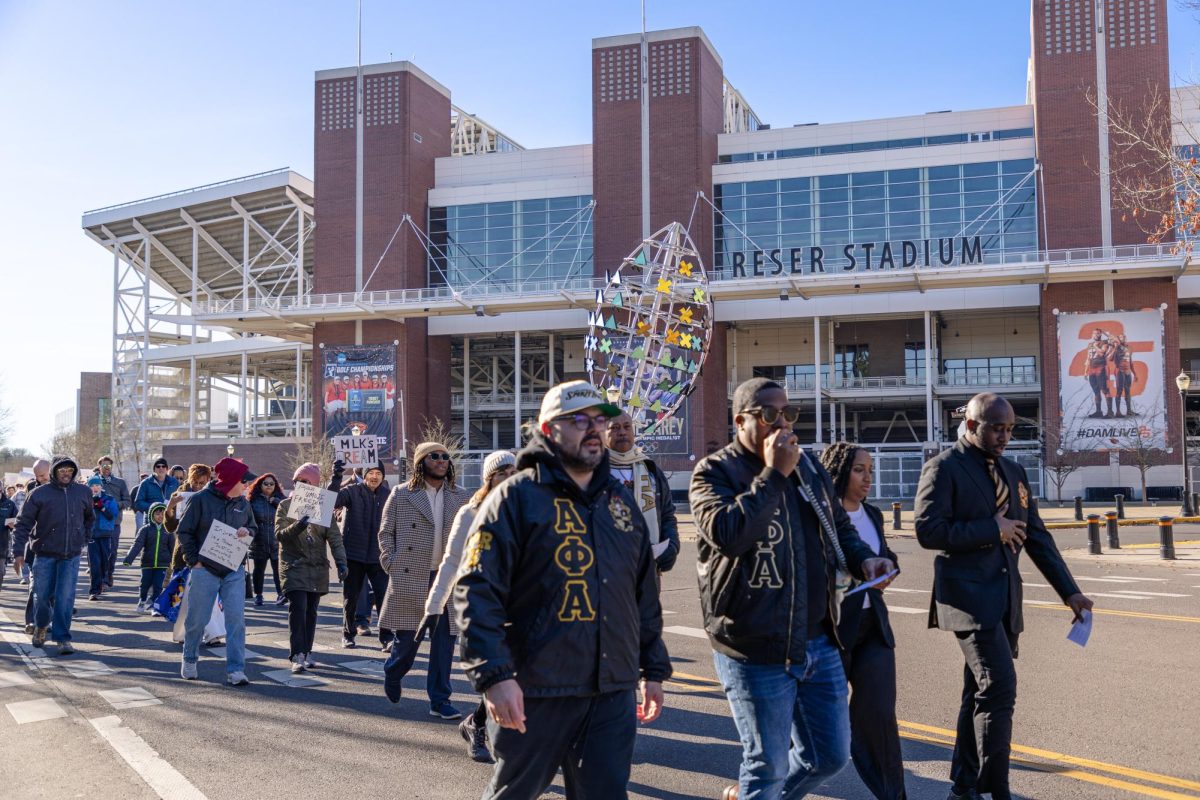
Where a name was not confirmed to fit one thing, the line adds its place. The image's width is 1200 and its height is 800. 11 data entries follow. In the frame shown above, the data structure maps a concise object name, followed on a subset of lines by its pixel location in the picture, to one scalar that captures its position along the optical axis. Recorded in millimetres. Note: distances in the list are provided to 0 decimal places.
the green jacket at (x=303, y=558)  9242
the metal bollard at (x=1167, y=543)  18062
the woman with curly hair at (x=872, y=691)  4758
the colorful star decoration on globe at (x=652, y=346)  23766
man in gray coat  7703
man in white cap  3553
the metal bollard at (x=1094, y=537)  19688
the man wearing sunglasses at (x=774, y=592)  3949
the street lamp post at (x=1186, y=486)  29016
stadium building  47031
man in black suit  4941
